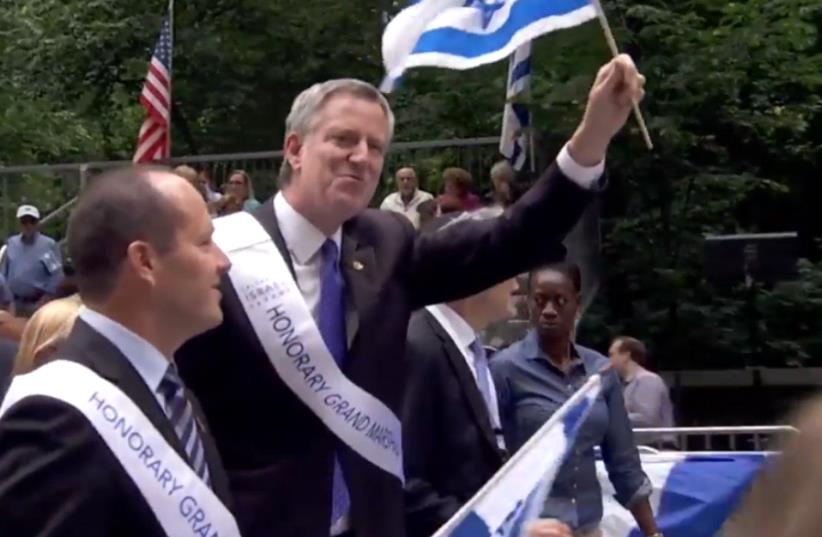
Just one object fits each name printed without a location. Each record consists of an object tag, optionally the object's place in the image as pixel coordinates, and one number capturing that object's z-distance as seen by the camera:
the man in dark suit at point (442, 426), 5.14
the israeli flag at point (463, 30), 5.81
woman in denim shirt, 6.42
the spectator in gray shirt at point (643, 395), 12.55
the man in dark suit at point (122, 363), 2.98
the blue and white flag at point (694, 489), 8.60
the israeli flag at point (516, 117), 11.09
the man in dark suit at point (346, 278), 4.19
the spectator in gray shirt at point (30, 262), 16.28
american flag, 16.42
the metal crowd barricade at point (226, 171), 17.03
